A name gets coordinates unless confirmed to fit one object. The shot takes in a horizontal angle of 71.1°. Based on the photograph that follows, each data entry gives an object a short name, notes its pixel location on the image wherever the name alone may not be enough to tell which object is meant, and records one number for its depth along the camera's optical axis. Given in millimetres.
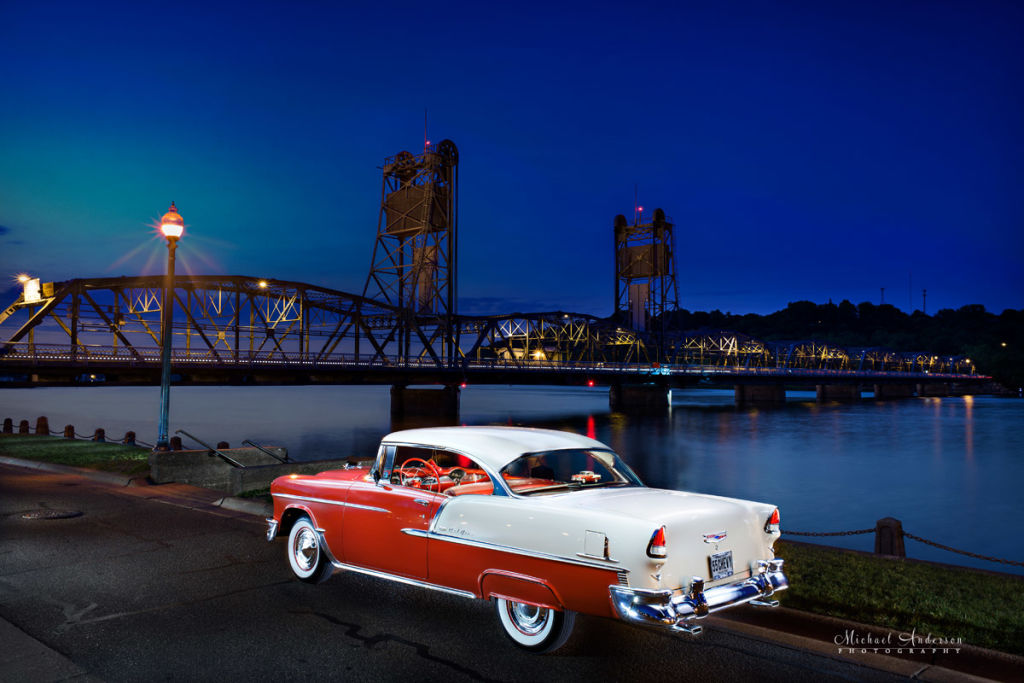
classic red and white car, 5023
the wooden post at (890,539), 9469
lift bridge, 49938
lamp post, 16562
